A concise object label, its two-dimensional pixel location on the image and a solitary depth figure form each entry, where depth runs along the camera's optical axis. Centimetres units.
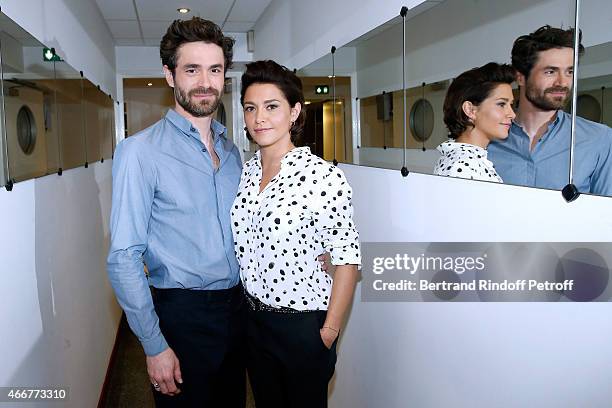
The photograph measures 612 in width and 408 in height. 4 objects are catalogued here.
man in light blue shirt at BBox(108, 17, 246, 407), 169
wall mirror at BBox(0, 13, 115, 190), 169
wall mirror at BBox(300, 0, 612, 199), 104
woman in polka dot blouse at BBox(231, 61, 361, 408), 176
